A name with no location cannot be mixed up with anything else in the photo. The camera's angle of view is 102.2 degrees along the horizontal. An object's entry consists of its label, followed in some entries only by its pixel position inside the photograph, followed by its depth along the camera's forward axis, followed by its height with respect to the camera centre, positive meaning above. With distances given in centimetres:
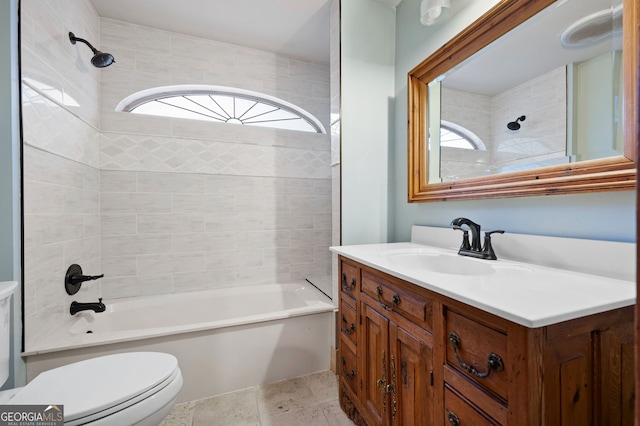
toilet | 85 -63
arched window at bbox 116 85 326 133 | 215 +95
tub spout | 159 -59
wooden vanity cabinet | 55 -39
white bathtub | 136 -77
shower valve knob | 154 -41
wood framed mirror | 78 +31
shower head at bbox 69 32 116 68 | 156 +94
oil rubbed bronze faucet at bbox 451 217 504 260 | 109 -15
